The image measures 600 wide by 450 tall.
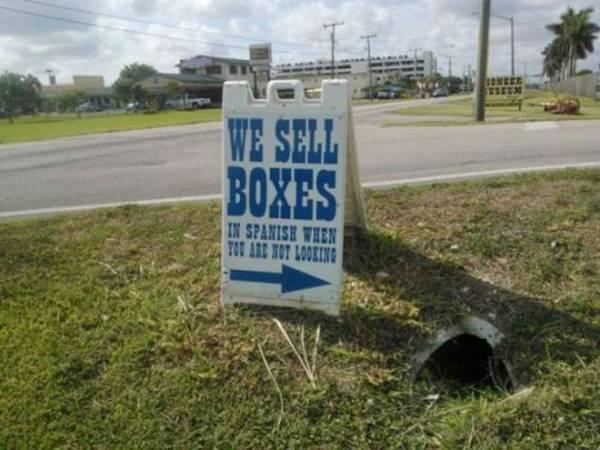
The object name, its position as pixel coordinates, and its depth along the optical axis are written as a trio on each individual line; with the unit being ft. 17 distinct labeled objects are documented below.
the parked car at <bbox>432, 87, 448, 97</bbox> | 254.02
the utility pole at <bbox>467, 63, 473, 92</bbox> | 337.11
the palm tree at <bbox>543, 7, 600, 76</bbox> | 205.05
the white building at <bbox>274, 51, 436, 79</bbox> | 362.94
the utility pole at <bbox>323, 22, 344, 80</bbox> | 217.36
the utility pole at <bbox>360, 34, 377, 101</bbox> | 215.18
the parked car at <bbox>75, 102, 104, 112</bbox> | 239.17
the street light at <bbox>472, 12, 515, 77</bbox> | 166.79
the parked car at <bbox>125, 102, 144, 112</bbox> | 211.70
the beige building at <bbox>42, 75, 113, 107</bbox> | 280.31
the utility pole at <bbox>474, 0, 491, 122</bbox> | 53.16
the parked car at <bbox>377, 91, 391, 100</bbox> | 247.29
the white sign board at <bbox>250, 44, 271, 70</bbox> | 217.97
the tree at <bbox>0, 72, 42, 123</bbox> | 192.65
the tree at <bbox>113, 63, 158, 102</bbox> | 232.73
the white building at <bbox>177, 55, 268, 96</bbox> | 305.12
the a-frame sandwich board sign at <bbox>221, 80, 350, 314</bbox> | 9.34
